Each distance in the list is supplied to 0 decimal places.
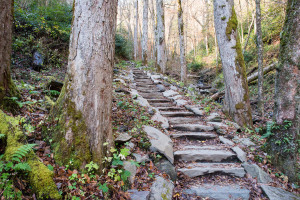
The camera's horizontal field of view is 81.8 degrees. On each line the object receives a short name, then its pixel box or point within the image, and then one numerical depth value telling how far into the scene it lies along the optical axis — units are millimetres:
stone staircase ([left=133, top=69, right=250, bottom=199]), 3002
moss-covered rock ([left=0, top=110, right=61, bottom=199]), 1842
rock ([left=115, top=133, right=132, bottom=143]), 3160
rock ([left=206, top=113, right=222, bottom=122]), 5162
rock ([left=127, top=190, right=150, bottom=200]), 2330
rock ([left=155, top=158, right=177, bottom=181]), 3105
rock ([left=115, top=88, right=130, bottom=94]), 6469
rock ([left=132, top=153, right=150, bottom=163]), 3045
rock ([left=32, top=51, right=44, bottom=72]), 6693
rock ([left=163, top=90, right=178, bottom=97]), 7384
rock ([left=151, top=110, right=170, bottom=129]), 4686
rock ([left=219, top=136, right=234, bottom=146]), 4204
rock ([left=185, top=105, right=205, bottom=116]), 5546
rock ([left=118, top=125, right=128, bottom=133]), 3726
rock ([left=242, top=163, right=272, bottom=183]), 3250
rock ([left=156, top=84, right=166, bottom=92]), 8128
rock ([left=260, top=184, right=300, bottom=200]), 2826
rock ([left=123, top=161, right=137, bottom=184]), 2655
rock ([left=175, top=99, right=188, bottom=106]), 6422
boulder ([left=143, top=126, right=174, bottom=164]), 3415
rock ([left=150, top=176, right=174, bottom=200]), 2534
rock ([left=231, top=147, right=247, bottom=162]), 3688
